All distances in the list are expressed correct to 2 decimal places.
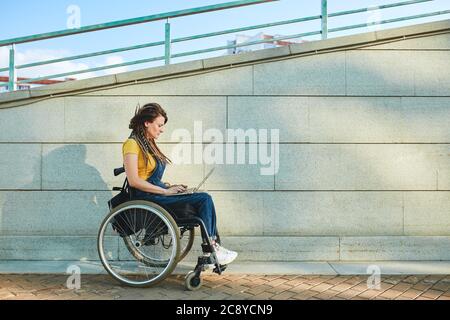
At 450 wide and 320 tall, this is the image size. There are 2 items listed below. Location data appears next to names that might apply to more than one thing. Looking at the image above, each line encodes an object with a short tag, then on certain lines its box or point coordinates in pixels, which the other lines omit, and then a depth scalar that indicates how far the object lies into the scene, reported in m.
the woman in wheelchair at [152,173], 3.28
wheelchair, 3.20
